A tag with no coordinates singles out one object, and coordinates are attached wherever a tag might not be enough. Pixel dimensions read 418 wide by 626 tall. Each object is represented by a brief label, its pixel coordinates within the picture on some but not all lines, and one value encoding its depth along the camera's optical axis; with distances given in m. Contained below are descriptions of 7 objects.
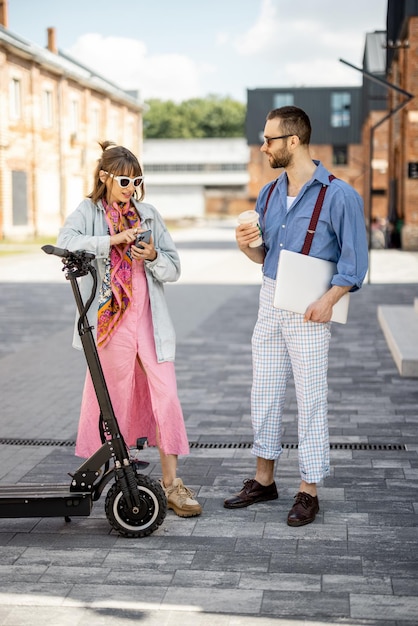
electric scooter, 4.15
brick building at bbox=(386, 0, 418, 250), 28.33
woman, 4.44
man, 4.36
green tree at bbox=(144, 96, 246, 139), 115.19
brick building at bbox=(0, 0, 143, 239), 35.47
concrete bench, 8.34
